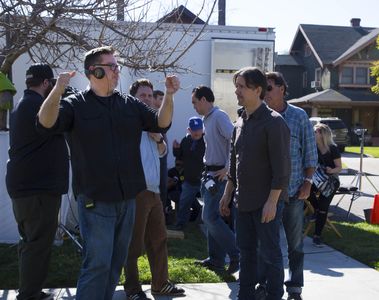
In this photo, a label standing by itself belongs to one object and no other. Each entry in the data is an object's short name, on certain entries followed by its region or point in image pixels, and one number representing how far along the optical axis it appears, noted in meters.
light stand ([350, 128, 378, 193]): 11.95
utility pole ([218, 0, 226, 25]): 10.63
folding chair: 7.93
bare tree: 6.39
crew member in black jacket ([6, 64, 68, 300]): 4.55
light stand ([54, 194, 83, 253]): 6.53
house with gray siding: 38.31
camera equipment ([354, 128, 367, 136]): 12.34
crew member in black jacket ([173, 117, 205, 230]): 7.74
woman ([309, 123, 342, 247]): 7.80
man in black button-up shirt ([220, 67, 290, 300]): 4.21
